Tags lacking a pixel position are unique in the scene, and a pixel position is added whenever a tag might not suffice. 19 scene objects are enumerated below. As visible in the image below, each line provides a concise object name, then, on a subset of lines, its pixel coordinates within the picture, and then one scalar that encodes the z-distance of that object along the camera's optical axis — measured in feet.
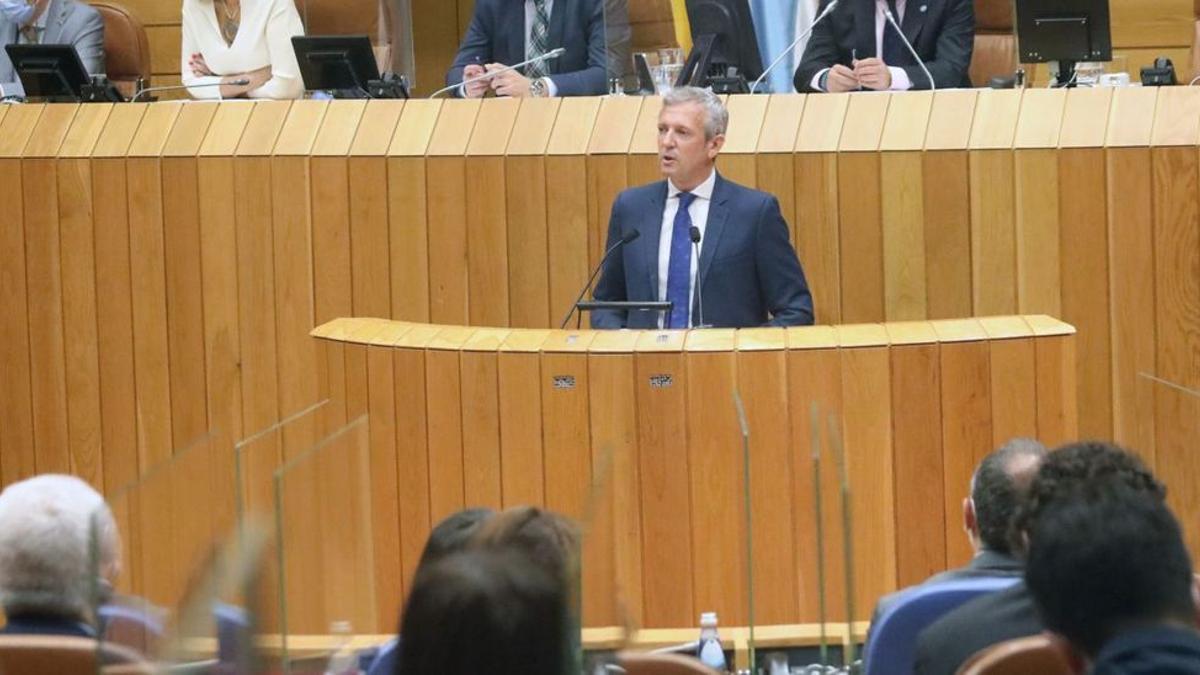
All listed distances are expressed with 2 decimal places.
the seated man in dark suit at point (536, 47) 47.11
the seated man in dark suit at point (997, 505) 22.43
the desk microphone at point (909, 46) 45.40
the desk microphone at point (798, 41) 46.28
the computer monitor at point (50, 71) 47.93
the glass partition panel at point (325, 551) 21.06
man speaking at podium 39.93
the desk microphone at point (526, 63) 46.83
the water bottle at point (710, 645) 28.86
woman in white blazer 51.08
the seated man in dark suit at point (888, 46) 45.70
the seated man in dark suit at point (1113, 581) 14.21
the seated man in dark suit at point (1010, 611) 19.39
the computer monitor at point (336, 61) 47.67
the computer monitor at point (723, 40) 46.19
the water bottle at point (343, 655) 21.99
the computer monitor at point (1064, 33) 44.45
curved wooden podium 32.83
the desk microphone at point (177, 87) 48.58
